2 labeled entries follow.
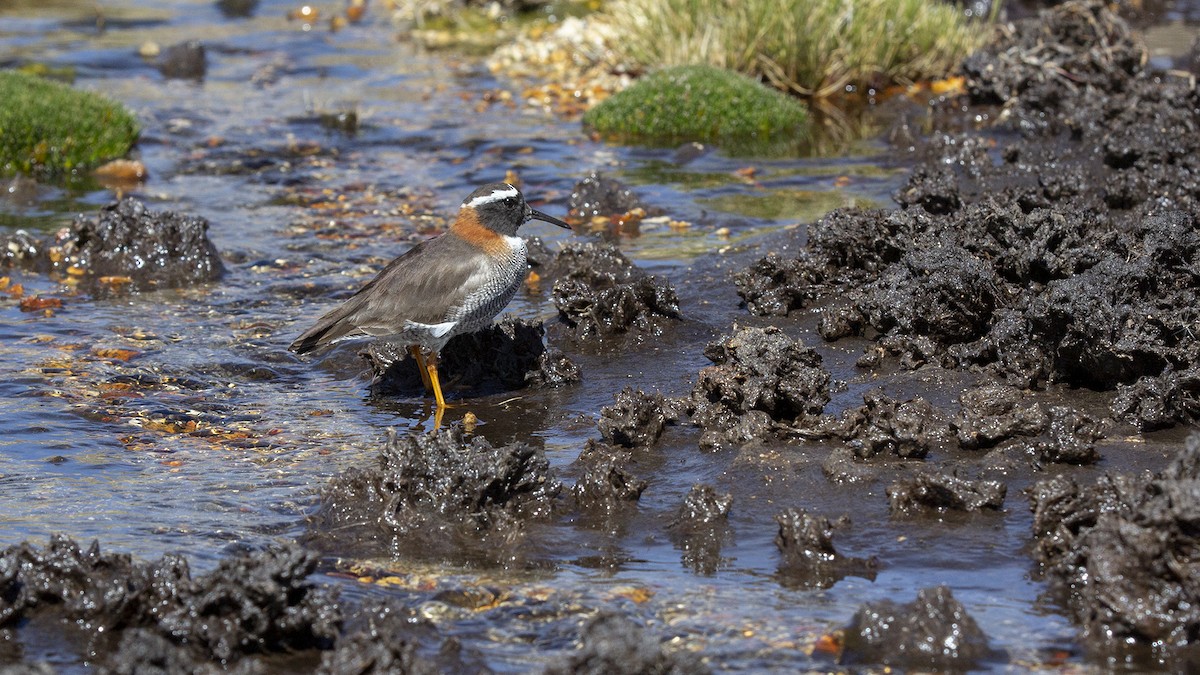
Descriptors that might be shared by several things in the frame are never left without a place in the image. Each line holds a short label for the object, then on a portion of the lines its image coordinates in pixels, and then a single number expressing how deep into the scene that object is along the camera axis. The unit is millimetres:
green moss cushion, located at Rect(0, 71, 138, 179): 35250
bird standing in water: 20797
